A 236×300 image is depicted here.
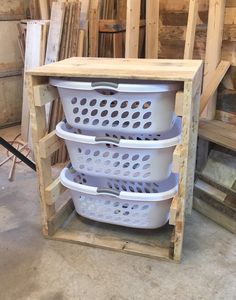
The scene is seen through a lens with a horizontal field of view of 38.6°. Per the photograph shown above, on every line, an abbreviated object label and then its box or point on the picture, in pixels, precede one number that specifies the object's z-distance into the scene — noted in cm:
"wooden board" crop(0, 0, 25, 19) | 311
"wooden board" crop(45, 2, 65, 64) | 246
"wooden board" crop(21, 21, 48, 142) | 264
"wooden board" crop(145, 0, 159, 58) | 236
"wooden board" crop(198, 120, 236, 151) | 191
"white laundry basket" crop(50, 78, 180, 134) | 140
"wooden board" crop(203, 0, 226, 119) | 198
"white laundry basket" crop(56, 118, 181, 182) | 150
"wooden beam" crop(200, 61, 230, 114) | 207
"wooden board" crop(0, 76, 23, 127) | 336
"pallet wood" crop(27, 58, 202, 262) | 141
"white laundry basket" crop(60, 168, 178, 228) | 164
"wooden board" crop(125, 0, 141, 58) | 227
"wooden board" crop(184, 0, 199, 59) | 202
